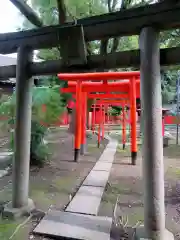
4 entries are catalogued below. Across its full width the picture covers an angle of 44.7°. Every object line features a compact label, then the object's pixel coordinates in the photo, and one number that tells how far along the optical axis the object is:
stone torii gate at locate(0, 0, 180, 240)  1.94
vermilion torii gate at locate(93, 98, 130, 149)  7.78
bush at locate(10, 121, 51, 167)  4.48
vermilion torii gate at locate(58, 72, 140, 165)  4.61
